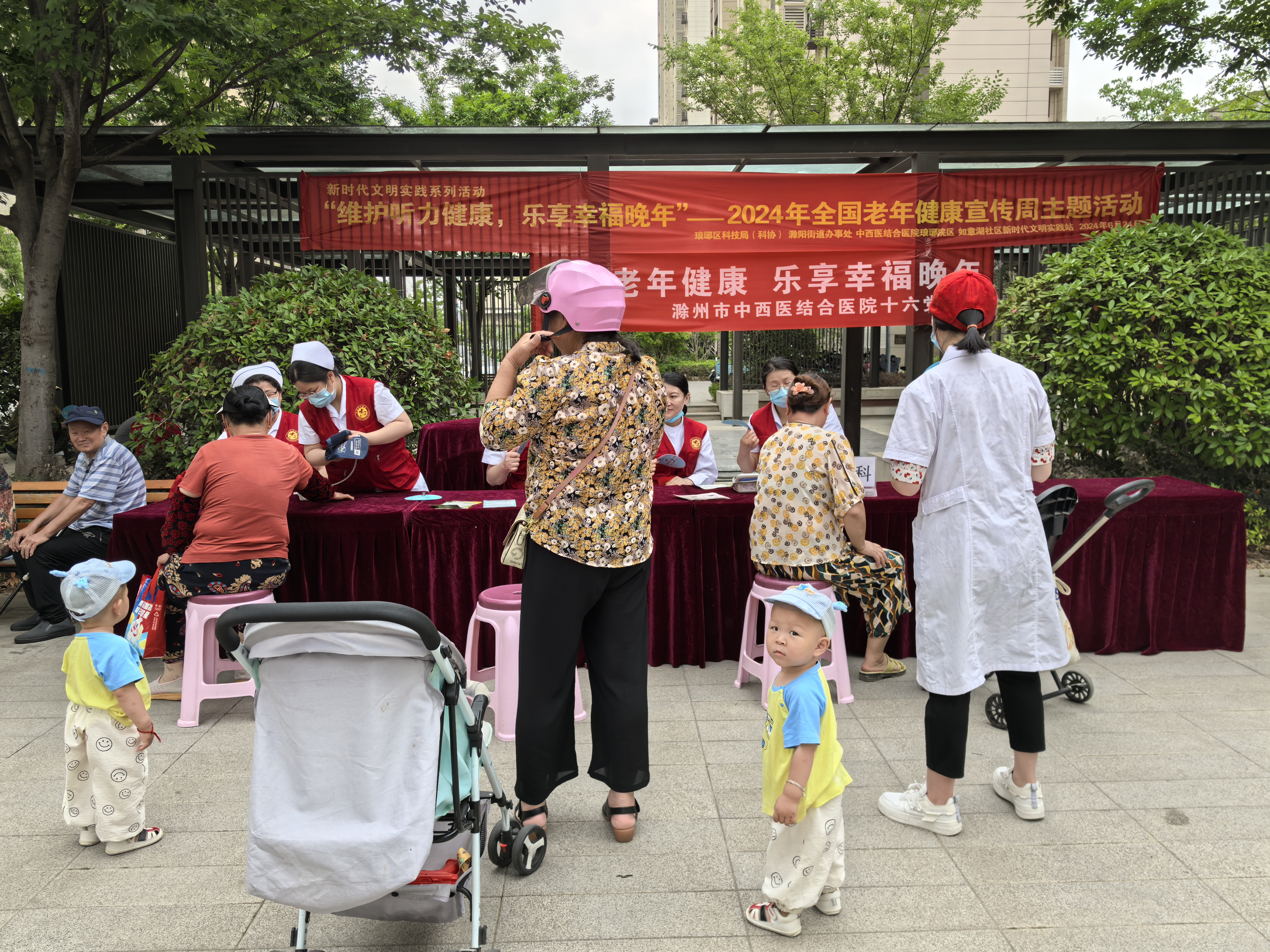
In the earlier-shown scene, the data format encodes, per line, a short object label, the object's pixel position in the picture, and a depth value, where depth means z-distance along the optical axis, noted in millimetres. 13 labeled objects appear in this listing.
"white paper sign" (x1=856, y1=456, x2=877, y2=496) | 4609
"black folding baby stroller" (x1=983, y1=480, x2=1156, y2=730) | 3750
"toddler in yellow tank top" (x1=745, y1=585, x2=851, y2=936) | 2320
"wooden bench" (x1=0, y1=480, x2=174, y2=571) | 5766
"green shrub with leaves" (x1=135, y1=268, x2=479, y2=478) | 5965
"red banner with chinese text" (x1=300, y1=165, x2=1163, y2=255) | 7207
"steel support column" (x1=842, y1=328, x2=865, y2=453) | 8539
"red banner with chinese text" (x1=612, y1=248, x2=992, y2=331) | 7465
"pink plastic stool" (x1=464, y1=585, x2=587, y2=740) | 3721
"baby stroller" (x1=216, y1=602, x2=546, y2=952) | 1997
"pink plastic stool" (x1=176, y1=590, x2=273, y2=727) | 3932
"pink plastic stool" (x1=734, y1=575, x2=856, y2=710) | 3967
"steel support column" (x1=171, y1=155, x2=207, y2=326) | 7199
